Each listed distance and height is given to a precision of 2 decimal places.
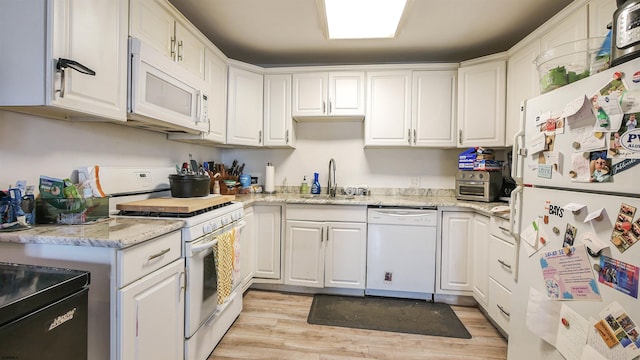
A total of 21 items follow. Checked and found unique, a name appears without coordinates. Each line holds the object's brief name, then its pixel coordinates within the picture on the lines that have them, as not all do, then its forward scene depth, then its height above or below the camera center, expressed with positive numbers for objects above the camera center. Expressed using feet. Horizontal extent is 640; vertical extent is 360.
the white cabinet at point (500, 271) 5.81 -2.13
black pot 5.93 -0.24
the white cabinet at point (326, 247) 7.84 -2.13
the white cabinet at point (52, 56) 3.37 +1.59
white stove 4.66 -1.38
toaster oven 7.57 -0.12
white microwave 4.57 +1.66
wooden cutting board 4.83 -0.60
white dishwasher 7.61 -2.14
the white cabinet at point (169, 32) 4.80 +3.05
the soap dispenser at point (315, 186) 9.50 -0.32
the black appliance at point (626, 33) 2.86 +1.75
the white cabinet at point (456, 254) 7.47 -2.15
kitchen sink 8.53 -0.66
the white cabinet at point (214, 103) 7.10 +2.18
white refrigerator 2.74 -0.49
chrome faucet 9.25 -0.08
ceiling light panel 5.59 +3.86
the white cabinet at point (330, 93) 8.65 +2.89
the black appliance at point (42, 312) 2.24 -1.36
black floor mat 6.45 -3.72
